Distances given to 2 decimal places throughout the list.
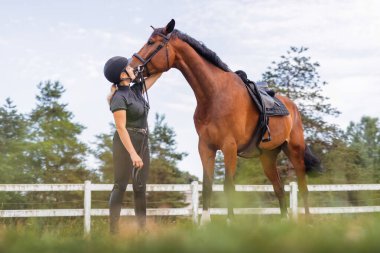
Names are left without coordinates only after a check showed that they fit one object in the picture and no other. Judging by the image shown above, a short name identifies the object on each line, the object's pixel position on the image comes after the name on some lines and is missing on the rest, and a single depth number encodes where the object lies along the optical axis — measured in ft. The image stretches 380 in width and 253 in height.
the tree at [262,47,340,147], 77.82
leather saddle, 21.65
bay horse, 19.38
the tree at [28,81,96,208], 134.92
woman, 17.26
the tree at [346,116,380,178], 178.91
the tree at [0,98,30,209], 122.62
